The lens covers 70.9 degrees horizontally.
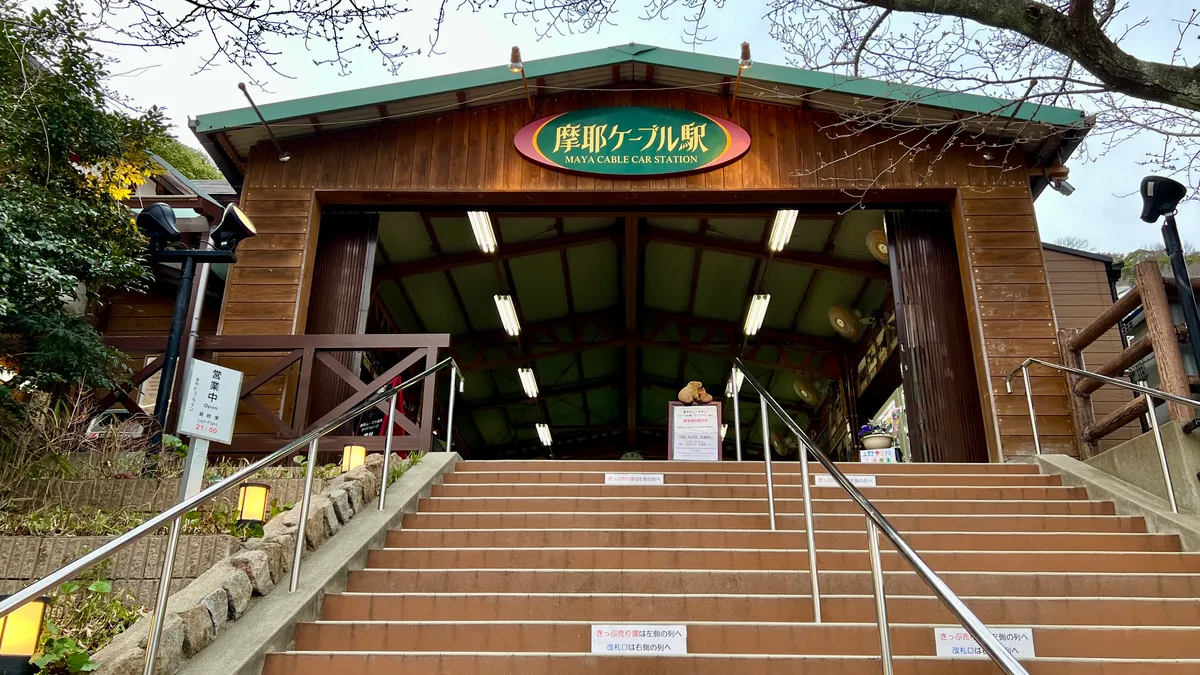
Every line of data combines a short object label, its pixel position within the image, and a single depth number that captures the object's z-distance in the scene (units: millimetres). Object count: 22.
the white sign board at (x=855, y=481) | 6109
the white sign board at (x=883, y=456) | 9672
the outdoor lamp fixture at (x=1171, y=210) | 5418
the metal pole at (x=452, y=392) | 7019
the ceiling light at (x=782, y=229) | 9789
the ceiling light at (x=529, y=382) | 15458
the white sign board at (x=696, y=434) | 8164
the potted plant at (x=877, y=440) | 9789
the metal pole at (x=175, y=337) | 6543
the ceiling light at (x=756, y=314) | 12594
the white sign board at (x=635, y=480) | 6199
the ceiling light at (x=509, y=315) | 12676
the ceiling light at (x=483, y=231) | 10000
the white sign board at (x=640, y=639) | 3646
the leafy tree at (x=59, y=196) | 5867
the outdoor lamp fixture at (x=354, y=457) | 6488
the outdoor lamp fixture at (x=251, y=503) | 4742
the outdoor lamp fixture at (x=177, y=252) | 6578
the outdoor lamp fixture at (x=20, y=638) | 3131
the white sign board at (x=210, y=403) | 4574
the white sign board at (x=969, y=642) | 3561
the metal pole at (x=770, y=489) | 5180
